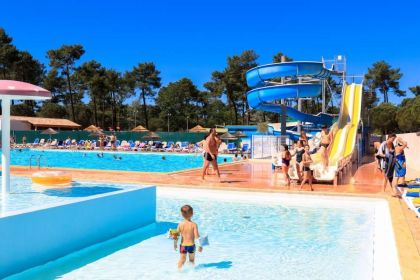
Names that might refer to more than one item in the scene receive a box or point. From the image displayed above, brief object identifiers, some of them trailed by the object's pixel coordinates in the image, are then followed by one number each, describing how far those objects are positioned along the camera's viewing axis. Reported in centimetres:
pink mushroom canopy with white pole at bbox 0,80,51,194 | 674
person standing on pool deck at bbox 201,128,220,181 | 1098
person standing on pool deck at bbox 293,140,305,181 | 1012
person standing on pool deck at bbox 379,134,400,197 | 879
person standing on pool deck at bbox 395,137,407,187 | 914
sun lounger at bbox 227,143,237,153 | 2659
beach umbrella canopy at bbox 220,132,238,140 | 2941
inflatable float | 749
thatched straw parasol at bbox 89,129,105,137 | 3562
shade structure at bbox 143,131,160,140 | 3478
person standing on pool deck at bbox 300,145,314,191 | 973
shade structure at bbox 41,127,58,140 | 3769
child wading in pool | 441
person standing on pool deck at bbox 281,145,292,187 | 1024
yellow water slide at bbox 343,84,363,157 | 1511
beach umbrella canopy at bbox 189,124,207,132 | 4631
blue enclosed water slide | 1689
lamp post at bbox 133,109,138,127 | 6265
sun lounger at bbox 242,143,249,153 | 2419
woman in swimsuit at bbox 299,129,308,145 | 1181
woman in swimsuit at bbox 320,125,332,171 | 1085
